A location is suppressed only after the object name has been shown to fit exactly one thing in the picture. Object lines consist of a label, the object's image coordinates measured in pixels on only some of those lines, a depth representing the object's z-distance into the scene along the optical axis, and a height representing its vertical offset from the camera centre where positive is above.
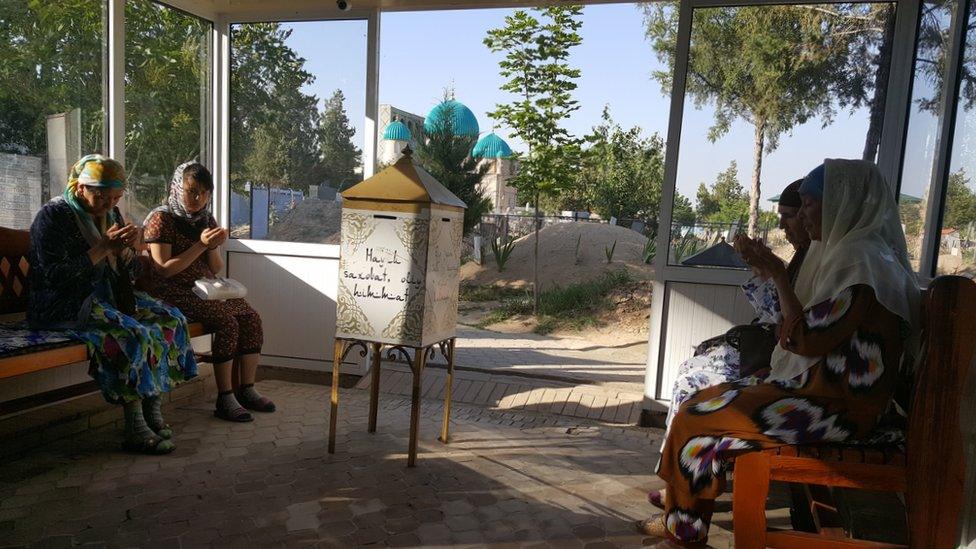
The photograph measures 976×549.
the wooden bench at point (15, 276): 3.38 -0.59
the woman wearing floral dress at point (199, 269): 4.10 -0.57
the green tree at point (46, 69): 3.84 +0.60
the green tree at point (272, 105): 5.36 +0.60
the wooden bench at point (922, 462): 1.99 -0.79
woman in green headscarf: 3.44 -0.64
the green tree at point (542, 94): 12.98 +1.97
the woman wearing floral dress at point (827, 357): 2.19 -0.47
